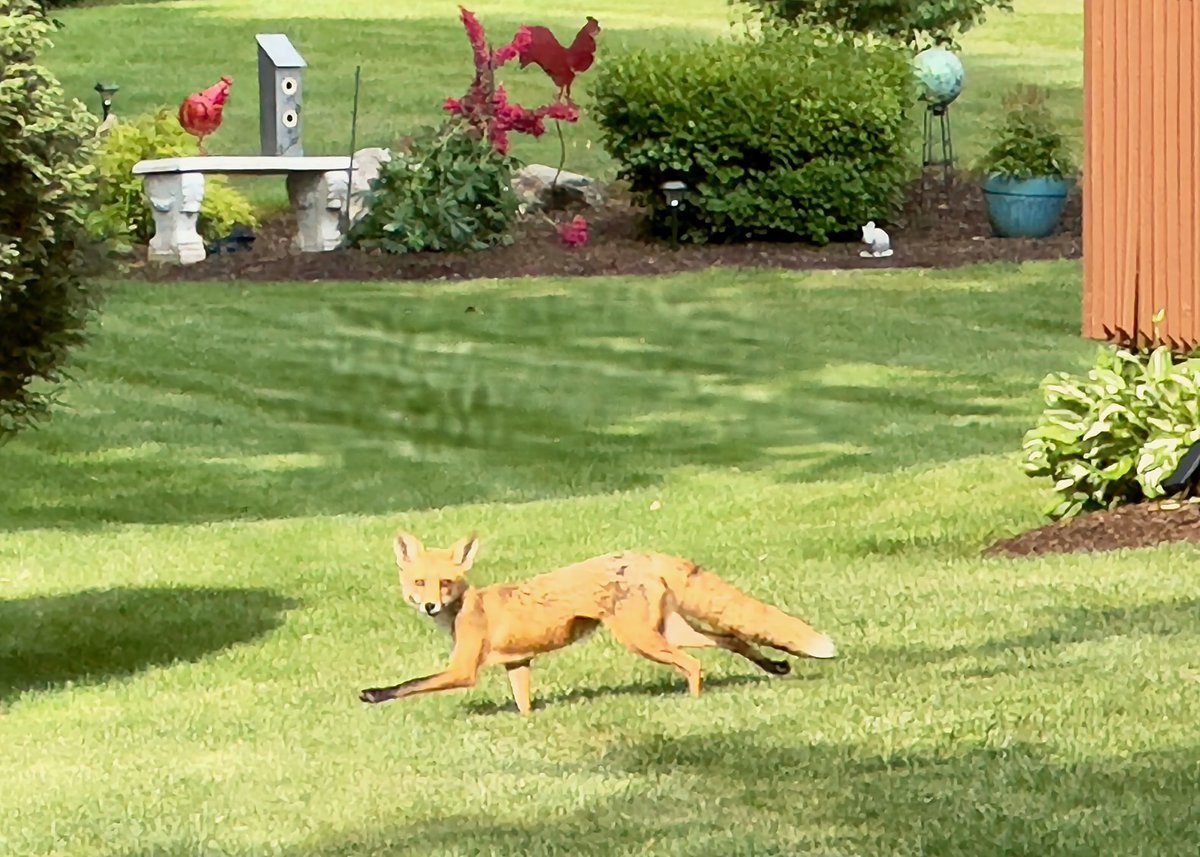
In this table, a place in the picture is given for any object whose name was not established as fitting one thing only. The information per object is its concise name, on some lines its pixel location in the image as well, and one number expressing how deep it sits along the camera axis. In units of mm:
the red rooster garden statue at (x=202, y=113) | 21766
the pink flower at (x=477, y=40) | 21109
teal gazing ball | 23453
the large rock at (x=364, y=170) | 20875
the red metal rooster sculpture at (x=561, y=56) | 23562
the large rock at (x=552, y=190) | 22562
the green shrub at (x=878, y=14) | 25750
